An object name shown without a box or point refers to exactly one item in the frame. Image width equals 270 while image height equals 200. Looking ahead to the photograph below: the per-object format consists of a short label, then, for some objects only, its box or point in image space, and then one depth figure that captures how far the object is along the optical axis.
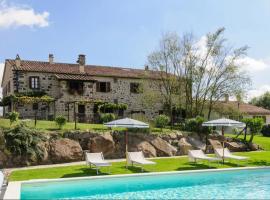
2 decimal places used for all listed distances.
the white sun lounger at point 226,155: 11.94
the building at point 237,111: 21.86
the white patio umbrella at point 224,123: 12.19
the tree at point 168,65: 20.50
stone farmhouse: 20.60
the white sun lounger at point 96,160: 9.91
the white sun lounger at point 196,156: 11.74
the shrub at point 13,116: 12.66
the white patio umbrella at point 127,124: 10.61
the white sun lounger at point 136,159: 10.60
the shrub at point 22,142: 11.27
